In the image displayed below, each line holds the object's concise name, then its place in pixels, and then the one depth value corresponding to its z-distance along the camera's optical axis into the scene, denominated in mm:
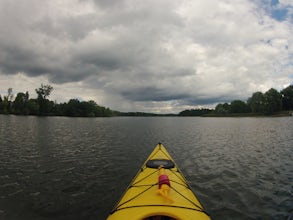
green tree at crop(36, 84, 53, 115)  115275
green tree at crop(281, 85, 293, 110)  120062
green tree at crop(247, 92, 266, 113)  110875
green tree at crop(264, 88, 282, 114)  108500
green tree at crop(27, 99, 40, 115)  110250
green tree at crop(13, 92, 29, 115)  110662
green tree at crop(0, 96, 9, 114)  111962
